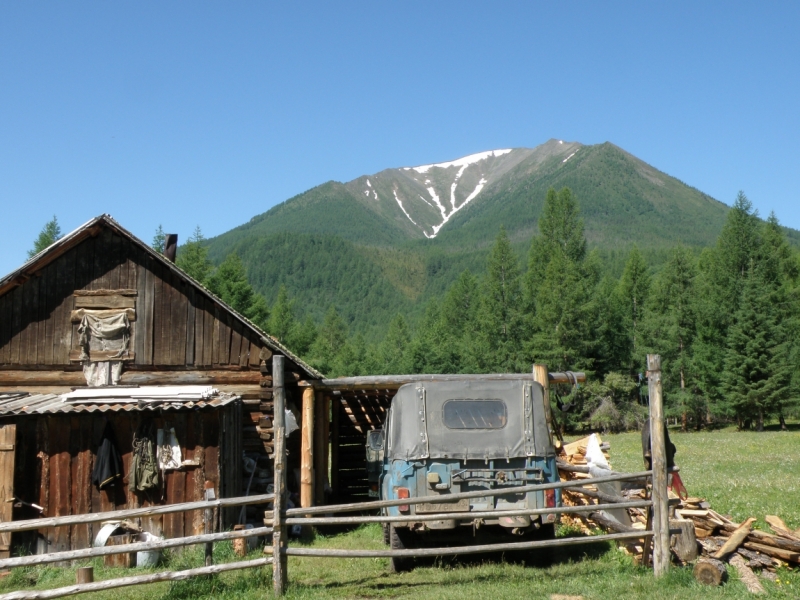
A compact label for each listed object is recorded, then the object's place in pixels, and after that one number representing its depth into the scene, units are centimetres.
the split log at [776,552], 891
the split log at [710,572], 844
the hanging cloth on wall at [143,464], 1233
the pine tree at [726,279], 5012
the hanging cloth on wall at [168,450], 1257
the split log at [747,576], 832
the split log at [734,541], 923
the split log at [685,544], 933
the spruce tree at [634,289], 5769
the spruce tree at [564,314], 4966
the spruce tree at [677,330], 5034
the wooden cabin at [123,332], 1510
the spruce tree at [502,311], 5416
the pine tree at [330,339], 7087
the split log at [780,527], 914
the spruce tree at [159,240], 5452
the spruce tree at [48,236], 5662
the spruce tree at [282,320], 6125
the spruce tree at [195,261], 4706
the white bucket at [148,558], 1085
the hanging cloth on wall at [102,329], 1513
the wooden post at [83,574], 897
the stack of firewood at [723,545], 870
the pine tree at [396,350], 6241
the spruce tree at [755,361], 4331
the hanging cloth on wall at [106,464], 1223
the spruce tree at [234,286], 4688
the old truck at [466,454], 988
